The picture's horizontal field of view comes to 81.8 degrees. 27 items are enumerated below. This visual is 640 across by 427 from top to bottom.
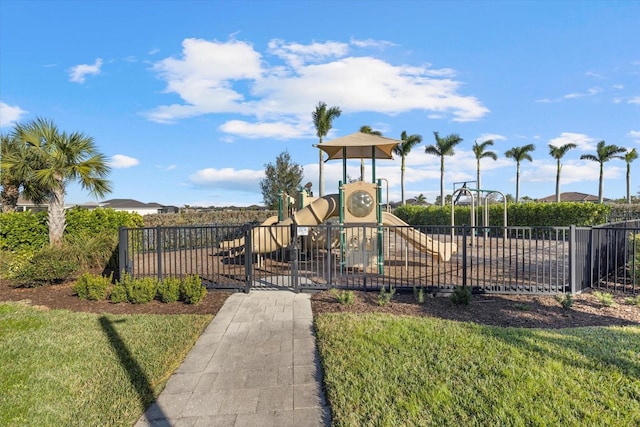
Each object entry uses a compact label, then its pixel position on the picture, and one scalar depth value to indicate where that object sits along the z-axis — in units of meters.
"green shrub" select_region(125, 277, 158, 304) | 6.75
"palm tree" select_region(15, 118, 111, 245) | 11.20
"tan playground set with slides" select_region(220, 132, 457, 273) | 9.79
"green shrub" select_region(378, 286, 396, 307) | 6.24
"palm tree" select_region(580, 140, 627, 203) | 42.03
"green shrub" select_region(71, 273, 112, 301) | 6.99
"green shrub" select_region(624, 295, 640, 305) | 6.36
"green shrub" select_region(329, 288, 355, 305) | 6.29
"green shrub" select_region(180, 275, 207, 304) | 6.69
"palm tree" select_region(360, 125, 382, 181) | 34.50
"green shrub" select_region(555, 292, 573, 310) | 6.08
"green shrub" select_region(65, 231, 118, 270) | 9.88
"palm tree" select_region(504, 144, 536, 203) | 42.75
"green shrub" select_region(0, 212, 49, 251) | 11.38
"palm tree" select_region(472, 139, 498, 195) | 41.83
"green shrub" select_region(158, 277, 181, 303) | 6.76
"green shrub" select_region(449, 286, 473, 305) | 6.16
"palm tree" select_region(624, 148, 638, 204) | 42.62
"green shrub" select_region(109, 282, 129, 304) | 6.83
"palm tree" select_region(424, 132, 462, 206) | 38.91
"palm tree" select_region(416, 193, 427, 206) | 67.91
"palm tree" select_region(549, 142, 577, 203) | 43.36
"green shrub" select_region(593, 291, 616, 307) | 6.30
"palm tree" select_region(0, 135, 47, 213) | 11.57
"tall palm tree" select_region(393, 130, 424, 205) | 40.16
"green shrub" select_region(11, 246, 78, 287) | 7.97
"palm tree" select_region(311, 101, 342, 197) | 32.19
